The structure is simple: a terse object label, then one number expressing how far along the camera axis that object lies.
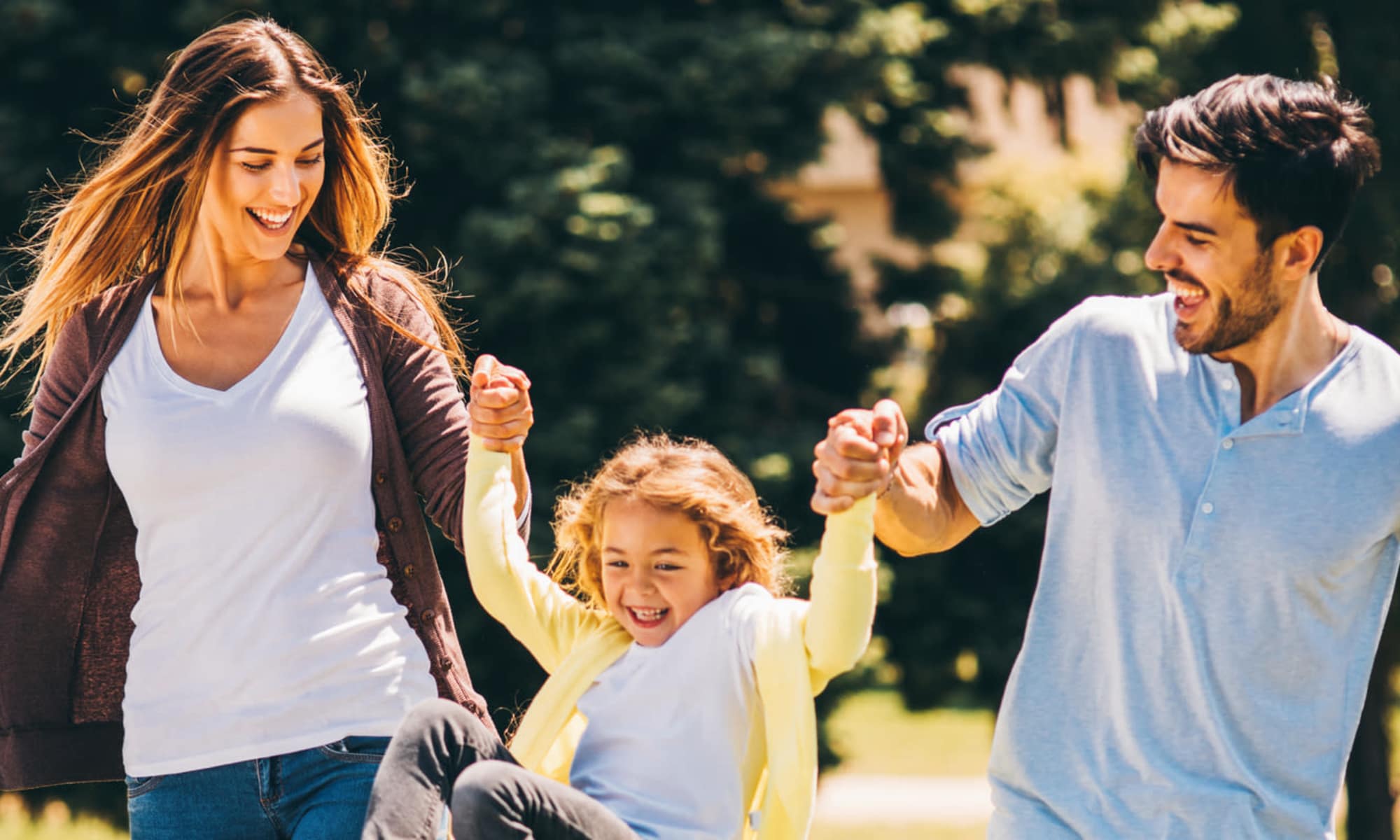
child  4.82
